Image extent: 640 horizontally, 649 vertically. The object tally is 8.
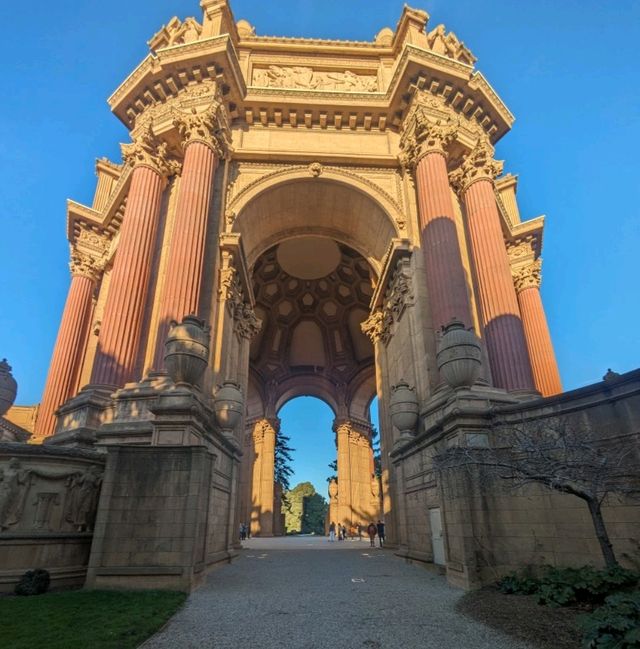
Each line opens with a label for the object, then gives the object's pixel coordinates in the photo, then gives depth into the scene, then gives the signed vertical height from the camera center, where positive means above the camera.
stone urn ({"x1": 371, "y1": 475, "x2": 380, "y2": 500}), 38.03 +2.57
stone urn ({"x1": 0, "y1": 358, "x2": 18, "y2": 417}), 11.29 +3.39
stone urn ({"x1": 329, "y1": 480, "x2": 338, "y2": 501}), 39.11 +2.60
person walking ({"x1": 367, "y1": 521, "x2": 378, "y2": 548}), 23.23 -0.53
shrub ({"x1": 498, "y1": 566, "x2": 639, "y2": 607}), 6.27 -0.95
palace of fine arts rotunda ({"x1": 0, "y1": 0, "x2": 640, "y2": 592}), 8.78 +8.21
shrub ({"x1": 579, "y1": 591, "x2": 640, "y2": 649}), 4.04 -1.00
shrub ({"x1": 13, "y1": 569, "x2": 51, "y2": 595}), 7.88 -0.98
